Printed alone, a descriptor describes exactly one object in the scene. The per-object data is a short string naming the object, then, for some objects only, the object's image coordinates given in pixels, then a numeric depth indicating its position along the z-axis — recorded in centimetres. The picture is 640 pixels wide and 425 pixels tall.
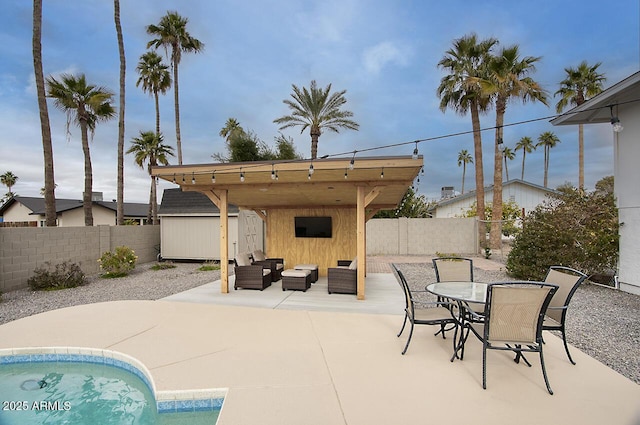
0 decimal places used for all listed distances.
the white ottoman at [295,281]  702
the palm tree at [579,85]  1666
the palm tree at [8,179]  4156
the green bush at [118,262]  957
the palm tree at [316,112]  1617
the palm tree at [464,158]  4631
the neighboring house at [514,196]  2198
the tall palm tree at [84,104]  1124
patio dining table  348
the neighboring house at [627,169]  661
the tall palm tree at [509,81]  1362
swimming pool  282
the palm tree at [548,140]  3434
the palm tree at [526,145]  3809
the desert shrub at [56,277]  780
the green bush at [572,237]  744
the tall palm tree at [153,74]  1841
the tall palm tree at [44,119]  893
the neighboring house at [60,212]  2248
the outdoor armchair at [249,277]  718
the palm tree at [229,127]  2432
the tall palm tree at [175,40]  1711
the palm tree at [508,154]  3753
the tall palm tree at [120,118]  1317
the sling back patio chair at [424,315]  362
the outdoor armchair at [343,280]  663
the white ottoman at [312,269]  789
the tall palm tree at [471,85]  1488
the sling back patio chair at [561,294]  329
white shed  1240
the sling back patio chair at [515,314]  290
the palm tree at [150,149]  1775
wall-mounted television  926
